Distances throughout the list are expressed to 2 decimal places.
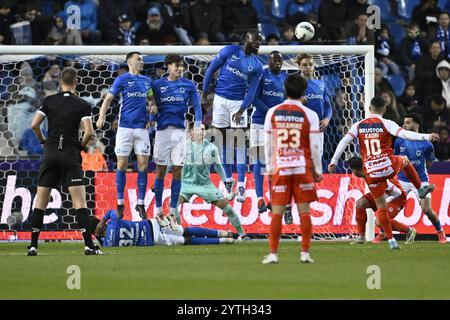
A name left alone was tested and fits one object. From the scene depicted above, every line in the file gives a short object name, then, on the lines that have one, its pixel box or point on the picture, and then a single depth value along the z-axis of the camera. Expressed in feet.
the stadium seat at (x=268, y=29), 81.00
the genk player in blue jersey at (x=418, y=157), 57.93
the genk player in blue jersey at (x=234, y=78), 55.98
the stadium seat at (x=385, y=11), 85.81
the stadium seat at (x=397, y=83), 80.89
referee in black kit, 45.93
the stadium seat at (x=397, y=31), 85.46
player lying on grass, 54.16
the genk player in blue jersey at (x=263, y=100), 56.29
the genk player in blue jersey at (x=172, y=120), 55.88
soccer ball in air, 56.70
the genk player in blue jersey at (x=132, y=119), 55.47
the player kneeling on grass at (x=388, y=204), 54.80
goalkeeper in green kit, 57.93
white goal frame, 57.36
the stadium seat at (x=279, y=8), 83.25
